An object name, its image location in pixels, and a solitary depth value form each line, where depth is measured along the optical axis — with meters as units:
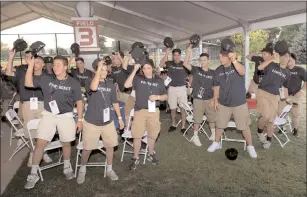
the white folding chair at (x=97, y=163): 4.24
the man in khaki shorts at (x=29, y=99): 4.59
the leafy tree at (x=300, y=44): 17.47
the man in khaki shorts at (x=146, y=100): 4.38
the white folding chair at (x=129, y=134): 4.79
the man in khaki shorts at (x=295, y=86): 6.17
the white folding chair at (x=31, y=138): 4.27
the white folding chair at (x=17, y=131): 4.78
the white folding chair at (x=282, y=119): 5.54
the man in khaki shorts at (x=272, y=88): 5.30
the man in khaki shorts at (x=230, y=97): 4.77
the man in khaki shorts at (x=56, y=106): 3.88
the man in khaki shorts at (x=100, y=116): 3.97
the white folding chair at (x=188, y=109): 6.18
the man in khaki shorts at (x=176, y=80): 6.56
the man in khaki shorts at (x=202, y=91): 5.61
